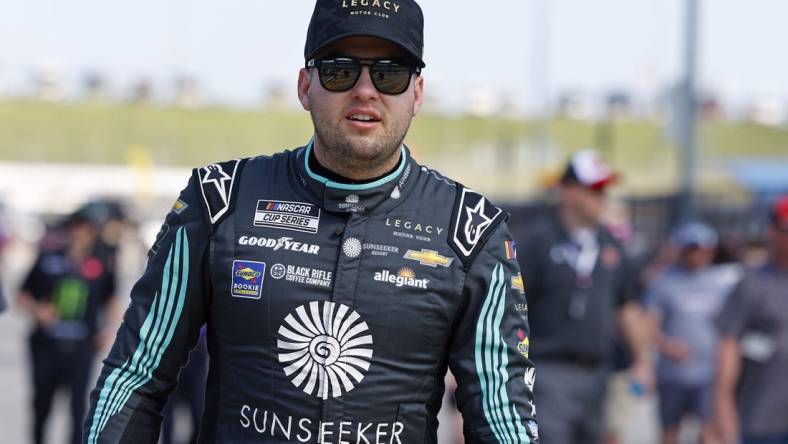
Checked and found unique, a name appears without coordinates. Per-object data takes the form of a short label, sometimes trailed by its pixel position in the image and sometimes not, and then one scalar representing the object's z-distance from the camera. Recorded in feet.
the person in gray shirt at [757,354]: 46.01
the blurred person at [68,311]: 69.26
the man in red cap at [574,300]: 50.03
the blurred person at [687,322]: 71.82
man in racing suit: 20.98
